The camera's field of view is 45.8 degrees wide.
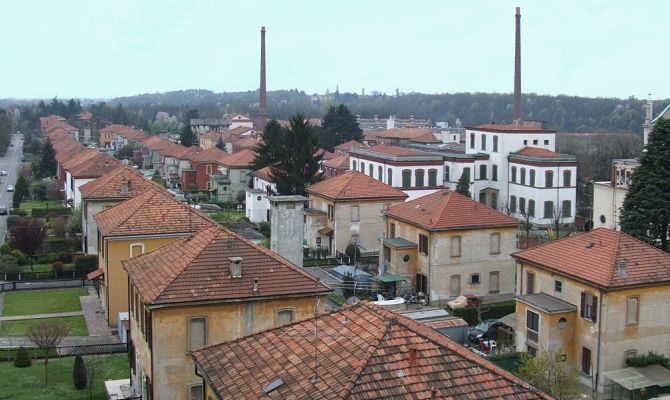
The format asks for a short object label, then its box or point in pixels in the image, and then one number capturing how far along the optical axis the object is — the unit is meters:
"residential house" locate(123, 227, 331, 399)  23.03
